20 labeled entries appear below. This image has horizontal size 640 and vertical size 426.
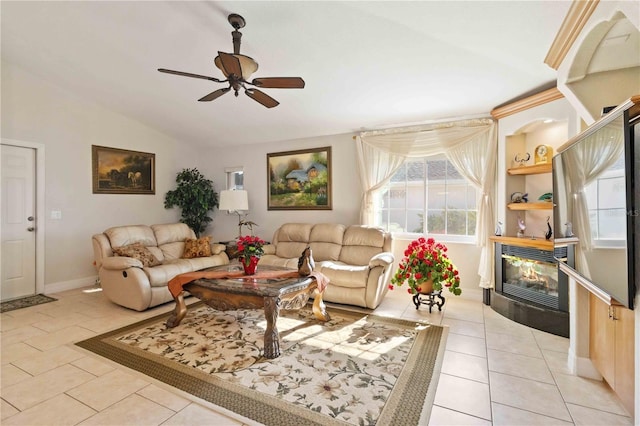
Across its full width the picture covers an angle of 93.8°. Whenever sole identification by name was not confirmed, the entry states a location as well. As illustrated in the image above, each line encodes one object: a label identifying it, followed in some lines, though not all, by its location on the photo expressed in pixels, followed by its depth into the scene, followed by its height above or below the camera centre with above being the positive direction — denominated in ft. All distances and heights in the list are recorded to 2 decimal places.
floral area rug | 6.06 -3.87
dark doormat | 12.27 -3.79
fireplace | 9.45 -2.63
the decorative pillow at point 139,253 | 12.70 -1.68
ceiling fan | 7.80 +3.78
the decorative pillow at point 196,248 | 15.13 -1.75
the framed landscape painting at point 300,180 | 16.47 +1.96
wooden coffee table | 8.19 -2.46
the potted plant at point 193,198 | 19.01 +1.01
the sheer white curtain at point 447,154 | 12.54 +2.76
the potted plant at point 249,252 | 9.98 -1.29
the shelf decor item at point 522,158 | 11.53 +2.14
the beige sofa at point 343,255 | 11.57 -1.95
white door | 13.34 -0.39
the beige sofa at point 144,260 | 11.65 -2.12
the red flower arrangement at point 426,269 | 11.35 -2.16
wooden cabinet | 5.81 -2.84
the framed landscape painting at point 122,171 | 16.08 +2.46
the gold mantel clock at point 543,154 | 10.68 +2.14
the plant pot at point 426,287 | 11.50 -2.84
